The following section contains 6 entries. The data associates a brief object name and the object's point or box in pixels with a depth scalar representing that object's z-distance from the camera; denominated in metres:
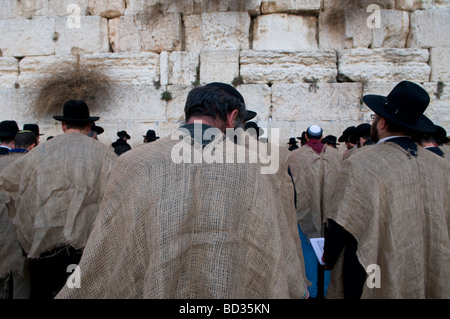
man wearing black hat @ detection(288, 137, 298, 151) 6.99
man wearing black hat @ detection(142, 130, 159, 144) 6.68
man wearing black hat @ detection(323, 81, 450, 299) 2.06
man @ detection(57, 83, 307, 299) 1.61
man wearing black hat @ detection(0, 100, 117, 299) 2.87
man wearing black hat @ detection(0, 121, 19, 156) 4.03
